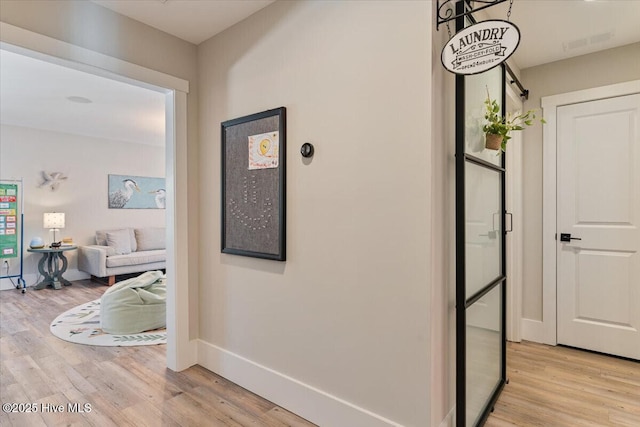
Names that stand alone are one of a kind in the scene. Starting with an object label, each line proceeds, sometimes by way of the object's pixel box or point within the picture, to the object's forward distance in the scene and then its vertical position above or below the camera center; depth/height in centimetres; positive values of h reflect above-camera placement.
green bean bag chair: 357 -103
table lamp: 555 -15
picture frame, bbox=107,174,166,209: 663 +38
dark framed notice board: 219 +17
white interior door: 285 -14
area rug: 329 -122
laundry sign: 138 +67
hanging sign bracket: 163 +96
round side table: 552 -91
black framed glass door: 169 -27
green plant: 200 +51
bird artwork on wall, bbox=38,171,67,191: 579 +54
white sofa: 571 -75
